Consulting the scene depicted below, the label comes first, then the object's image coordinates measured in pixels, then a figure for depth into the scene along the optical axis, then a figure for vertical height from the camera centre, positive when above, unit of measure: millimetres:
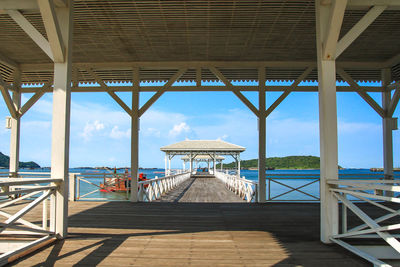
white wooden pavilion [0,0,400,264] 3938 +2301
